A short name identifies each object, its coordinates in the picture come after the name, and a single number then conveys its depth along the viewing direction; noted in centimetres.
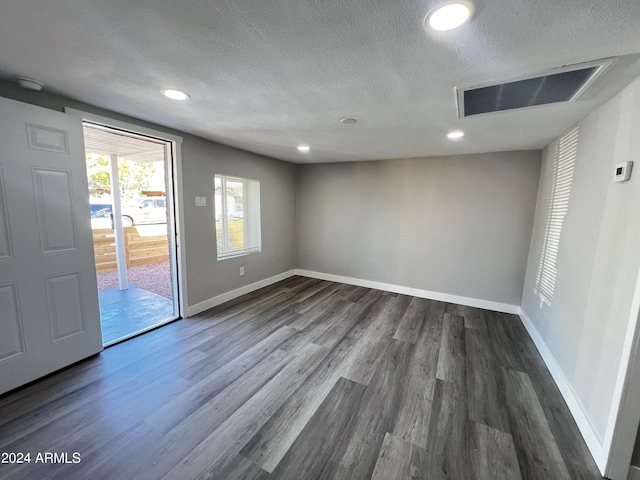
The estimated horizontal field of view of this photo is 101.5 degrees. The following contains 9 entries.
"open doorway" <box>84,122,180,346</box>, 307
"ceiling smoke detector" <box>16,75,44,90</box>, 176
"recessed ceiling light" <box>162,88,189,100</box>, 185
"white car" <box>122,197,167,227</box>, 653
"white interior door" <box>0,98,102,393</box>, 186
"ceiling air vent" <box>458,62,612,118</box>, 146
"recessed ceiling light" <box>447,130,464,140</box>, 260
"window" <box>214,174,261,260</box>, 384
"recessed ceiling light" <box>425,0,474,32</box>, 99
